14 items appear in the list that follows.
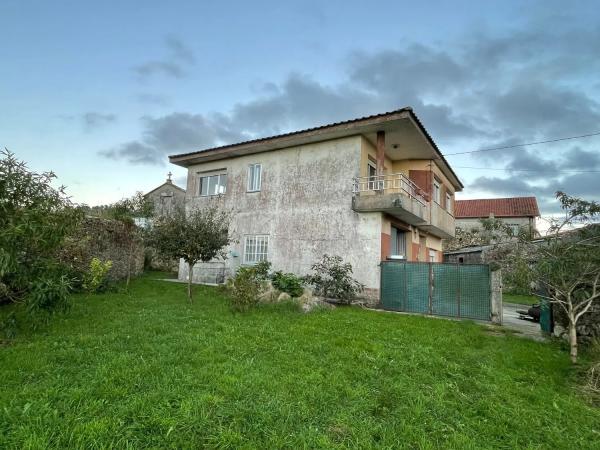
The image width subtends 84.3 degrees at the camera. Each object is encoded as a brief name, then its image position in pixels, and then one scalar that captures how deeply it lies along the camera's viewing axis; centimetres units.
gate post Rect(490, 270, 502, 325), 1037
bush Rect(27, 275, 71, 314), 546
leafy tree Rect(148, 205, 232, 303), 1077
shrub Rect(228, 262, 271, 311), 955
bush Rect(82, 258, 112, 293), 1130
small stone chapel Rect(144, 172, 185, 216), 3491
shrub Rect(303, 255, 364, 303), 1219
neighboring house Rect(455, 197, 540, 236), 4040
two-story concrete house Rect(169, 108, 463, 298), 1286
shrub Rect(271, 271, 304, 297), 1123
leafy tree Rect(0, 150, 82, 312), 546
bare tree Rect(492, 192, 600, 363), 639
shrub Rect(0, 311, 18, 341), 577
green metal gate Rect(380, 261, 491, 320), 1073
